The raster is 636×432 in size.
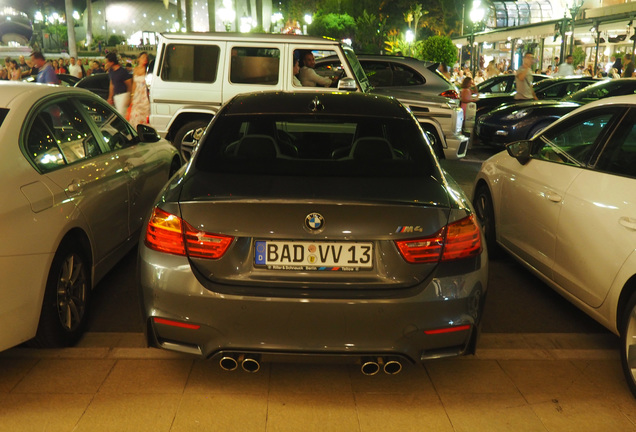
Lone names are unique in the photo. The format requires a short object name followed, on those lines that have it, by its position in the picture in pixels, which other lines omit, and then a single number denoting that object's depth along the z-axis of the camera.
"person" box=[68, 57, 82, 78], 21.36
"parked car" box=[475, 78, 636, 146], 12.51
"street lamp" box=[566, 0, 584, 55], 22.95
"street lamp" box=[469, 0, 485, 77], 30.77
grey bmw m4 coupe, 3.00
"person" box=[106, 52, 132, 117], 11.59
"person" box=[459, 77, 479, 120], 14.55
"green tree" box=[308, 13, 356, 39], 64.44
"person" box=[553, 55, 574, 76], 19.81
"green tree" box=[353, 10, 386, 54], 52.44
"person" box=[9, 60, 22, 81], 17.83
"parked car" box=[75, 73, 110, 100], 15.55
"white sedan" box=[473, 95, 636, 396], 3.63
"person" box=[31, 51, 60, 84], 13.26
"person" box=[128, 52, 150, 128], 10.88
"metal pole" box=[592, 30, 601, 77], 28.20
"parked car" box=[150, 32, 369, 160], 9.51
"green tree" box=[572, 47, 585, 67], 32.44
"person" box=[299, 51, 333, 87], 9.59
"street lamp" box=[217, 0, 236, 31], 31.69
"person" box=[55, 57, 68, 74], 25.42
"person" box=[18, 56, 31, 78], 19.70
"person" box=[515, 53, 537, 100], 14.55
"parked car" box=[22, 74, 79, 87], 17.34
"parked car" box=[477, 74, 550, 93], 19.31
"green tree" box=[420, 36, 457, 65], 27.31
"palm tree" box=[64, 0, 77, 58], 69.12
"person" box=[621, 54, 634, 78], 18.15
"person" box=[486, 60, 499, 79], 22.84
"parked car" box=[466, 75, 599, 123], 16.31
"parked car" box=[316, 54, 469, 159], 10.84
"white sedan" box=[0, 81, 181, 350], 3.38
